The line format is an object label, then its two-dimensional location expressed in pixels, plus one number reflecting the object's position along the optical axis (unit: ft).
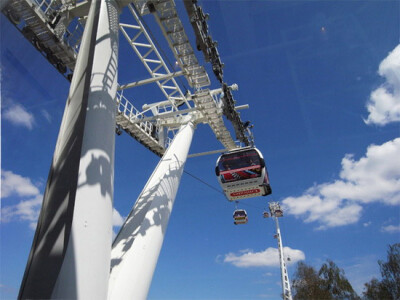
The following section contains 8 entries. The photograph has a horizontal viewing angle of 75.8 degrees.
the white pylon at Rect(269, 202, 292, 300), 60.25
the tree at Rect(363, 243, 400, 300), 82.14
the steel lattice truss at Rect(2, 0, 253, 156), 21.81
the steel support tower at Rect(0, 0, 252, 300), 10.44
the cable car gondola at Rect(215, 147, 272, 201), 32.55
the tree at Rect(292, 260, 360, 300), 91.25
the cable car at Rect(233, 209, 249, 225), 64.54
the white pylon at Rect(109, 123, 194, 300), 15.40
